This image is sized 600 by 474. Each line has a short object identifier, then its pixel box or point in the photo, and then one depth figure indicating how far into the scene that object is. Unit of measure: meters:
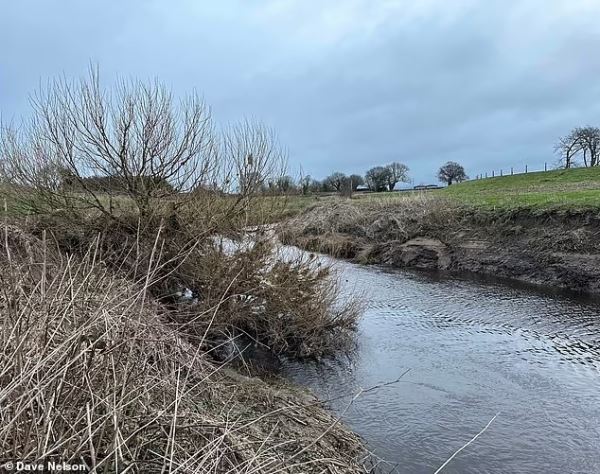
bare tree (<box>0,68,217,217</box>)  10.51
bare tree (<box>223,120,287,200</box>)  11.09
